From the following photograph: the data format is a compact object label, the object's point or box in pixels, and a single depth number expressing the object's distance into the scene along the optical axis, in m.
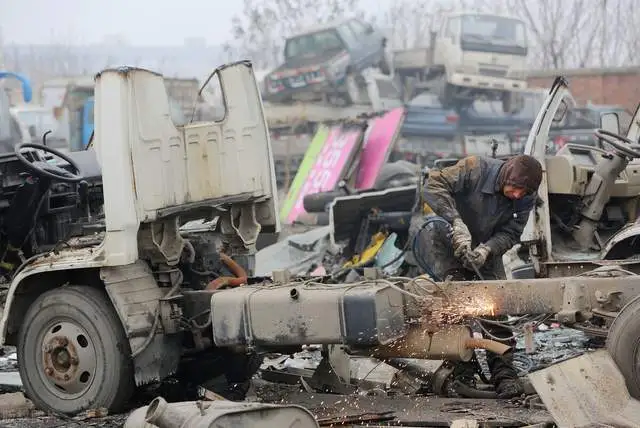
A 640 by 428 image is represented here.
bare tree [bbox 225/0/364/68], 42.84
